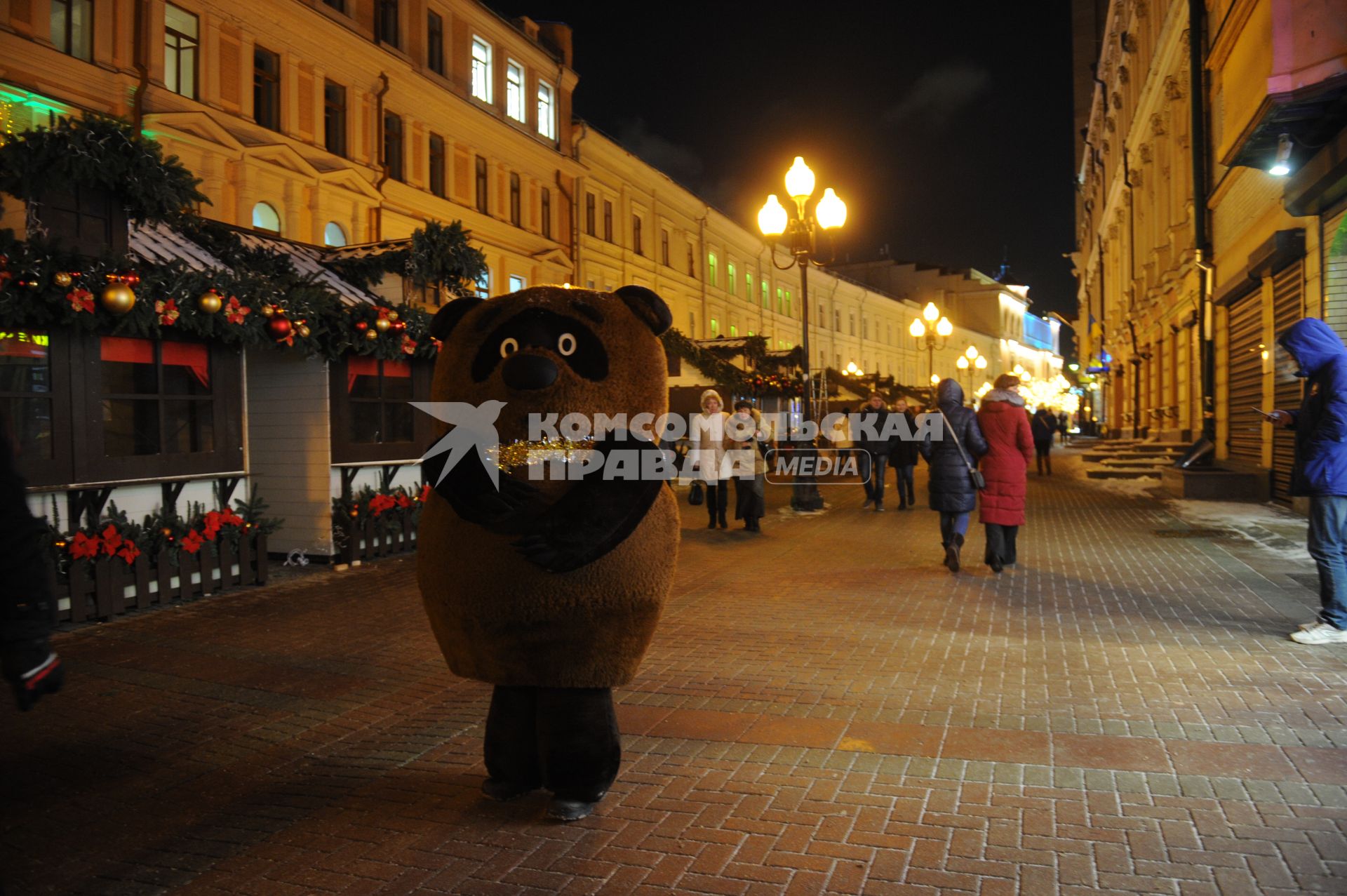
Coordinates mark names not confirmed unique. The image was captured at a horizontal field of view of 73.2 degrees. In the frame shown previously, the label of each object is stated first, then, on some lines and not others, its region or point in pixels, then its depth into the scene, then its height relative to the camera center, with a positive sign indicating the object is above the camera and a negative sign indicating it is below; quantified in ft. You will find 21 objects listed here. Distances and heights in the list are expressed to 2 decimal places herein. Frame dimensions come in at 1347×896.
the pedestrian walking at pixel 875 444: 52.03 -0.12
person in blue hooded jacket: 19.12 -0.47
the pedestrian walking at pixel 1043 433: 79.51 +0.74
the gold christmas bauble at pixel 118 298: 22.20 +3.61
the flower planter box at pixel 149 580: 22.91 -3.75
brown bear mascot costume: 10.98 -1.28
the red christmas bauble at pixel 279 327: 27.40 +3.55
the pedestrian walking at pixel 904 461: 51.96 -1.09
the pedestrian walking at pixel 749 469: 40.65 -1.20
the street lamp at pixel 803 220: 45.42 +11.55
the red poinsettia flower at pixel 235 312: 25.85 +3.81
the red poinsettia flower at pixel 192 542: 26.05 -2.81
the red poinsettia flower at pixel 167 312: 23.80 +3.51
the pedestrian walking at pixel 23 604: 7.81 -1.39
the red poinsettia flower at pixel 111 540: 23.63 -2.50
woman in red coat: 29.07 -0.65
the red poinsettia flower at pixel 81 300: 21.59 +3.49
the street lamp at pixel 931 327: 71.00 +9.20
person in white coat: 40.11 +0.15
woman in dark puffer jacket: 29.53 -0.87
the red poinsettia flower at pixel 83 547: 22.81 -2.58
